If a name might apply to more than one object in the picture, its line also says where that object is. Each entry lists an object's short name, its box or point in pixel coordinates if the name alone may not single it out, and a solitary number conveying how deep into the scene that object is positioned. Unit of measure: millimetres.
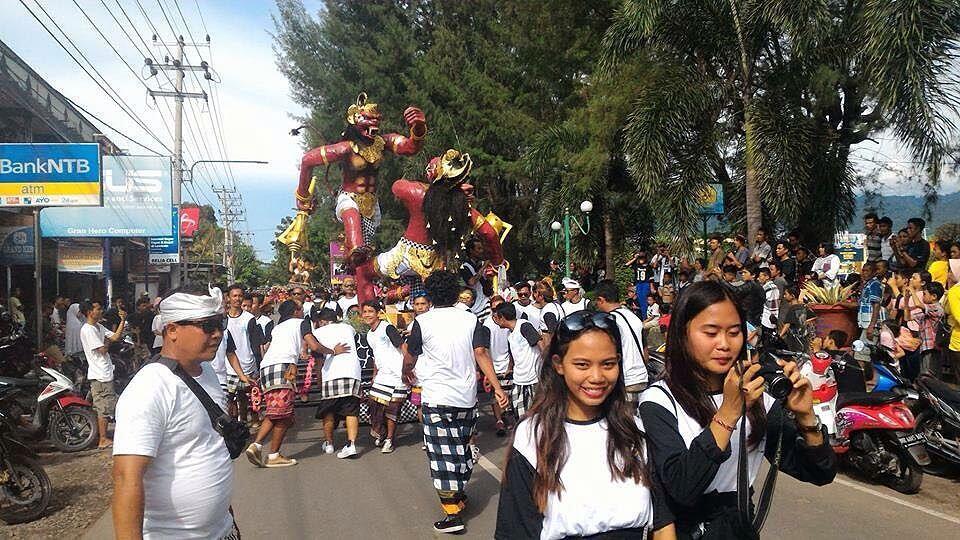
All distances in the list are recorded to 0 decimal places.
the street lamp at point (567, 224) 18078
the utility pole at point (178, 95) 24872
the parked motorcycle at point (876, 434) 6301
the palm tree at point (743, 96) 12859
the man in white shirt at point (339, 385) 8070
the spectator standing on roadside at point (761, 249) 13008
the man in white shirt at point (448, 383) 5602
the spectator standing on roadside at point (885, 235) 11672
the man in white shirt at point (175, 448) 2463
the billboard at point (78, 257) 22278
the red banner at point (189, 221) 36312
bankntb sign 13266
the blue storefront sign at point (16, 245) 16984
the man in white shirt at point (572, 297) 9391
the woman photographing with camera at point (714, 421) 2162
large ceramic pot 8742
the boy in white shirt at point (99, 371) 9117
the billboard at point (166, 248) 27681
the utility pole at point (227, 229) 53625
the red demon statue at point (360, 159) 11116
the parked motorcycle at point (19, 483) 5988
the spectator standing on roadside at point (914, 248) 10532
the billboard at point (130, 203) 22484
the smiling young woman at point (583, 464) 2234
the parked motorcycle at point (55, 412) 8203
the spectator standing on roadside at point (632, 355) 6184
